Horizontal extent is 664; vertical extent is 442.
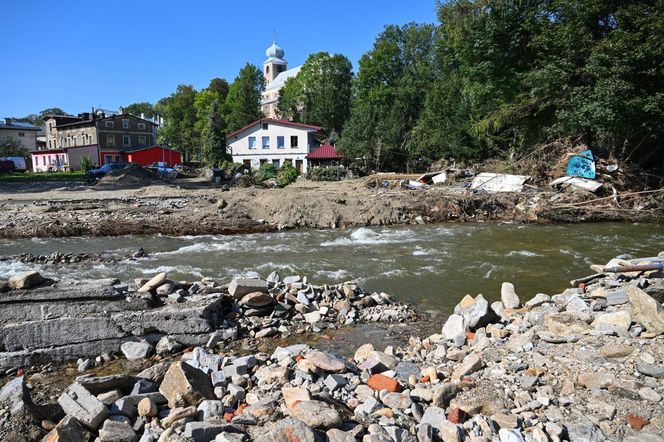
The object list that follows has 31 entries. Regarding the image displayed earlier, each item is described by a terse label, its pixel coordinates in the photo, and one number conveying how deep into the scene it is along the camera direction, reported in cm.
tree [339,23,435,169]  3841
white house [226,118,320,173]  4438
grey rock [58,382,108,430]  448
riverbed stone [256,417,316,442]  389
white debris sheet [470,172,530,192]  2352
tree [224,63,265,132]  6372
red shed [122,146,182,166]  5525
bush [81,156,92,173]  4598
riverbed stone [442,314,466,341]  706
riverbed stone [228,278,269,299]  847
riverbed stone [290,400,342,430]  425
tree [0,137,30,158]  5566
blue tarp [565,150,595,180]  2248
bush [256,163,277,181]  3609
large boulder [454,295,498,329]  744
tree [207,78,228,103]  7975
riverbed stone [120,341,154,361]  688
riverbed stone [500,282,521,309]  839
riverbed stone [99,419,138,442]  427
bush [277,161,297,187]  3296
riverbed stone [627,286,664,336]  588
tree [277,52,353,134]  5722
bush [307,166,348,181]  3553
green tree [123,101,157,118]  11150
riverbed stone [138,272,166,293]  822
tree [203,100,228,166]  4888
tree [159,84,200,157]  6781
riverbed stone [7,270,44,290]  729
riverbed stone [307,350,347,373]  567
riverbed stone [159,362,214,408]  491
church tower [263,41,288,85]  9975
